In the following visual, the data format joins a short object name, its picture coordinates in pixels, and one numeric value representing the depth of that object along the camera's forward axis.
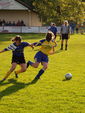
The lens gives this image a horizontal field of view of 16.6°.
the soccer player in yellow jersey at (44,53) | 10.21
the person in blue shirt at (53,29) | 21.03
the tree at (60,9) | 46.84
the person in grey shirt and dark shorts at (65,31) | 20.03
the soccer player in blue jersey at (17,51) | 9.60
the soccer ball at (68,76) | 10.39
